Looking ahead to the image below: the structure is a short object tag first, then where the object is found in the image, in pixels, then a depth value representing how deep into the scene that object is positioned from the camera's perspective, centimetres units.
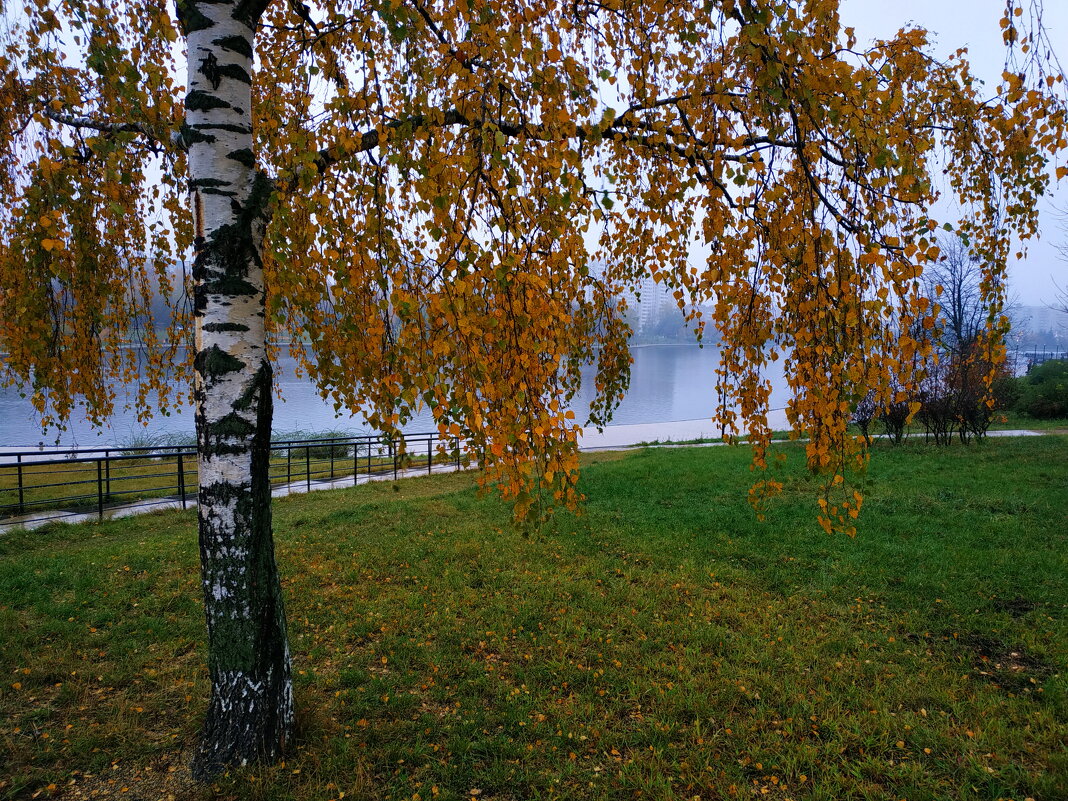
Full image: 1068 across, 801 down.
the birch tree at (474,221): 223
